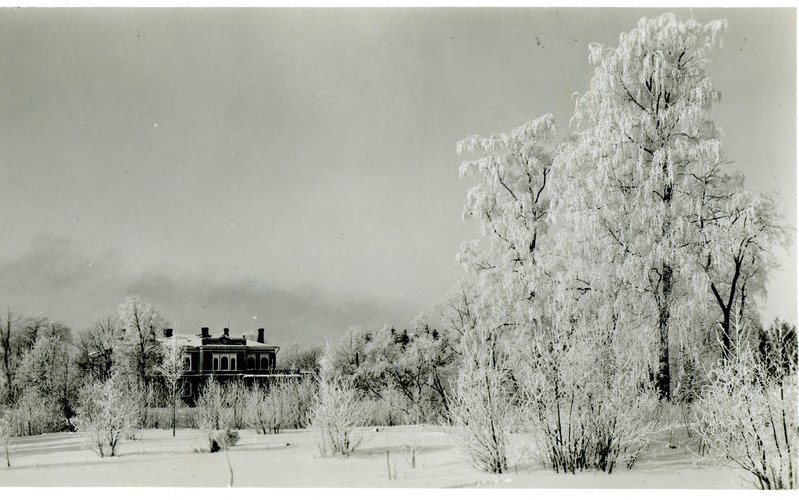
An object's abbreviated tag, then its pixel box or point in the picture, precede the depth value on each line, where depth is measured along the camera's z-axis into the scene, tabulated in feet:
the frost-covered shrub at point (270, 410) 62.64
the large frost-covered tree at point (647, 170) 49.29
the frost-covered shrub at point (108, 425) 45.91
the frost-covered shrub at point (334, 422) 40.47
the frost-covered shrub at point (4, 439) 42.38
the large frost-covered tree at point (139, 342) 91.30
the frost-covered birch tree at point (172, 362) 79.30
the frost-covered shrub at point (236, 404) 70.93
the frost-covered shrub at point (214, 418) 45.29
